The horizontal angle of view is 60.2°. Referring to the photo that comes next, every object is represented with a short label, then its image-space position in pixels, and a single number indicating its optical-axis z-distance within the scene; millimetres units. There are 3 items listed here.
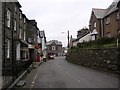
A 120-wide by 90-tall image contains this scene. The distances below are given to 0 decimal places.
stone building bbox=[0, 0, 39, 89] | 6366
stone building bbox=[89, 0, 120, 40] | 15960
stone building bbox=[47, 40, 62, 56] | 58588
